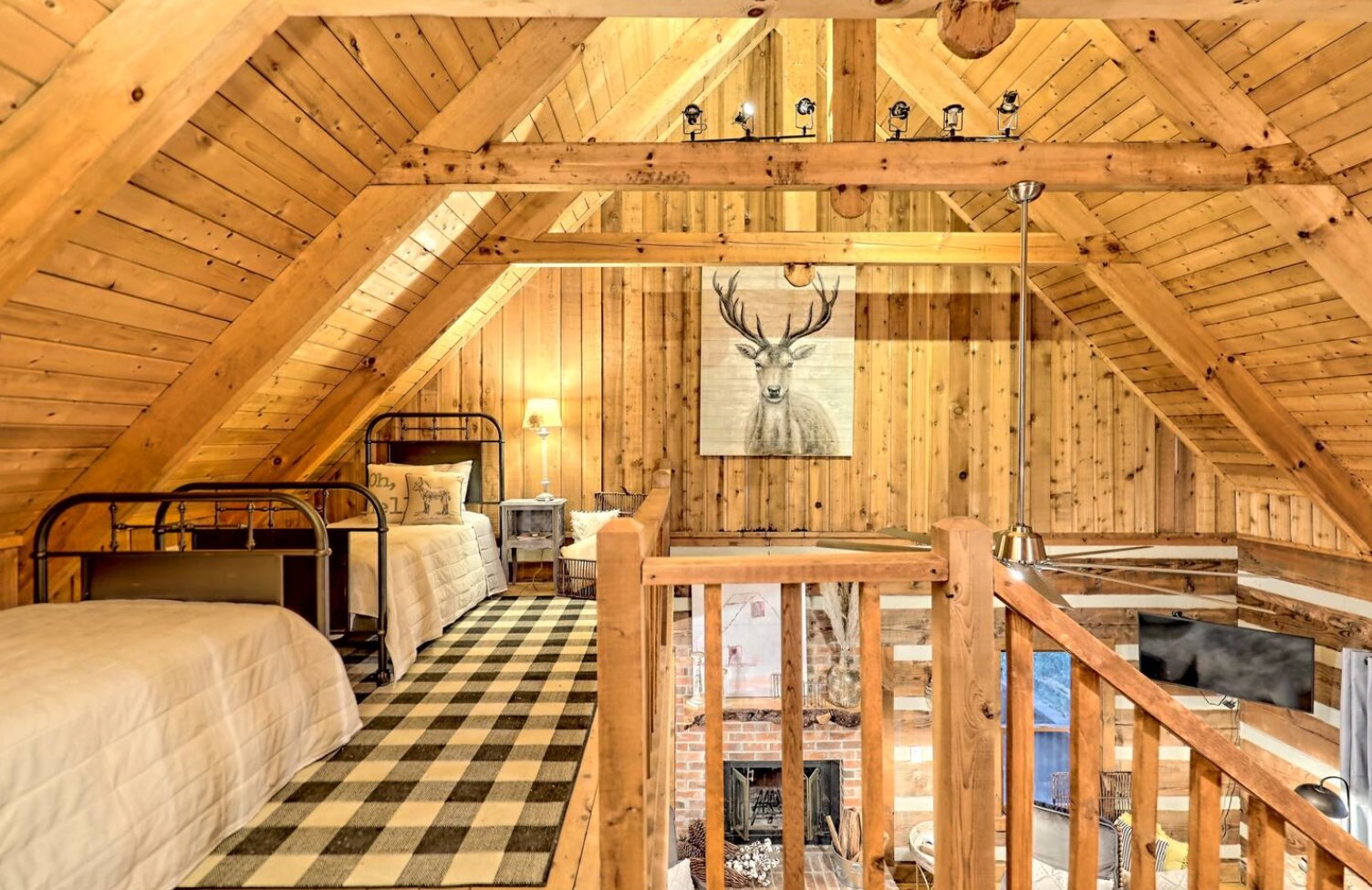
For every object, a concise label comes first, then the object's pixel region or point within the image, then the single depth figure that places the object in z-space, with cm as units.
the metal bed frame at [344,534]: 265
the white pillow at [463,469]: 445
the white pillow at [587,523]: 457
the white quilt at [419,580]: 288
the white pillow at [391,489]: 406
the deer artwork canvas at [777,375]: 491
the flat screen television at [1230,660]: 430
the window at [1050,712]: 510
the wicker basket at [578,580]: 429
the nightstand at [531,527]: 442
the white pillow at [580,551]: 420
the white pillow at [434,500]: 397
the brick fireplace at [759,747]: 468
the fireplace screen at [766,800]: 474
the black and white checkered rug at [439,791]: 170
